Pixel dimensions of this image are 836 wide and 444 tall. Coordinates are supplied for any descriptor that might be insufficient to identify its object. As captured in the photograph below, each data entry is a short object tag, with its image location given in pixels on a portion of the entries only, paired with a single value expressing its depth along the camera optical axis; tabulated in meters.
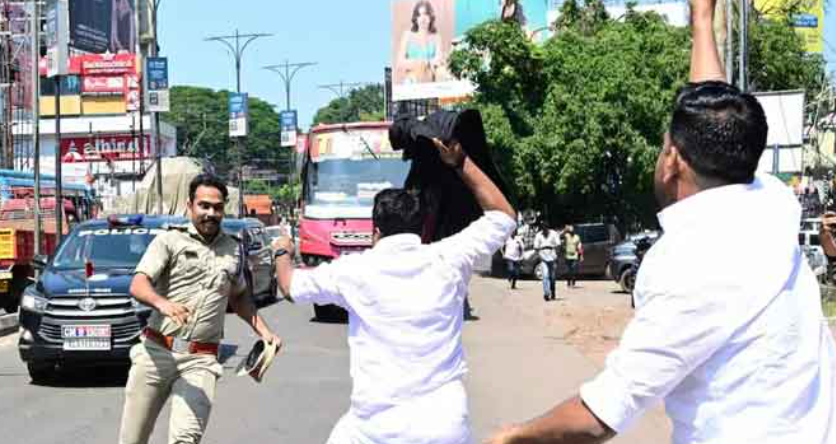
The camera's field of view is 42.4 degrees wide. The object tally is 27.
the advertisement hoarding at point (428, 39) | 62.31
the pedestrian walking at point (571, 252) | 26.55
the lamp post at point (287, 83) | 59.70
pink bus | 18.31
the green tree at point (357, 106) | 137.38
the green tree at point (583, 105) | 30.75
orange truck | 18.52
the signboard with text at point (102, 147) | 72.80
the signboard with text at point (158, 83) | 31.34
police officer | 5.54
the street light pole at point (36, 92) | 20.42
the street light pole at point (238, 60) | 48.31
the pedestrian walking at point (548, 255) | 22.58
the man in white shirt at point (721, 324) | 2.17
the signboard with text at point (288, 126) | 55.44
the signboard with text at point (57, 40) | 19.97
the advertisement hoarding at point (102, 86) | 74.94
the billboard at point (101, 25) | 51.00
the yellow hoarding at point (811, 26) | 46.05
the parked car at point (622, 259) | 25.16
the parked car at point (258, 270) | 20.11
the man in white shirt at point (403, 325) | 3.56
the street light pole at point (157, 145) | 28.52
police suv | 10.74
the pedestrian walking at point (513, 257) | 27.16
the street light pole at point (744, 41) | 17.58
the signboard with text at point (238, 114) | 47.19
